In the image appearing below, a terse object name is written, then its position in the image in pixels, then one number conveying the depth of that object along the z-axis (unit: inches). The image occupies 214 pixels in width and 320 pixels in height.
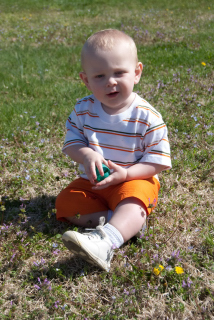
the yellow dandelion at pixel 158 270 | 99.8
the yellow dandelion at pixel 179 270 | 98.0
